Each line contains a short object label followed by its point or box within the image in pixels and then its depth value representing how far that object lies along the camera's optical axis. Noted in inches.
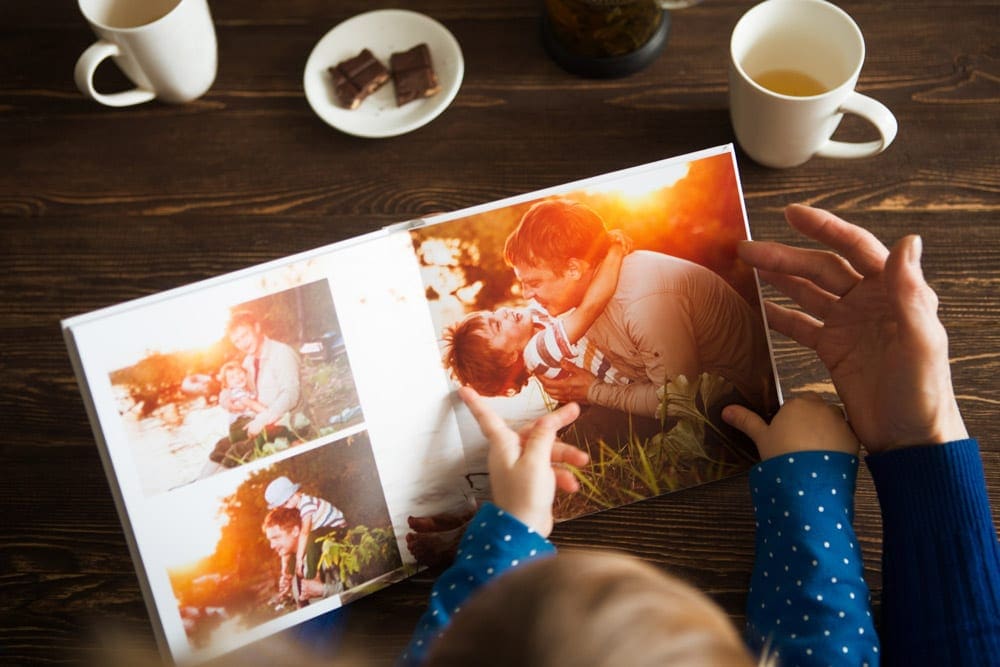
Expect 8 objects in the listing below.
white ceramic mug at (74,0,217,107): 26.6
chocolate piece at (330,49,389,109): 28.8
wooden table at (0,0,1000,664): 26.1
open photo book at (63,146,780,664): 23.2
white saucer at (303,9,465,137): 28.7
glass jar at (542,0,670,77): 27.5
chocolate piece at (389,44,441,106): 28.8
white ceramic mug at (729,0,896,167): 25.2
